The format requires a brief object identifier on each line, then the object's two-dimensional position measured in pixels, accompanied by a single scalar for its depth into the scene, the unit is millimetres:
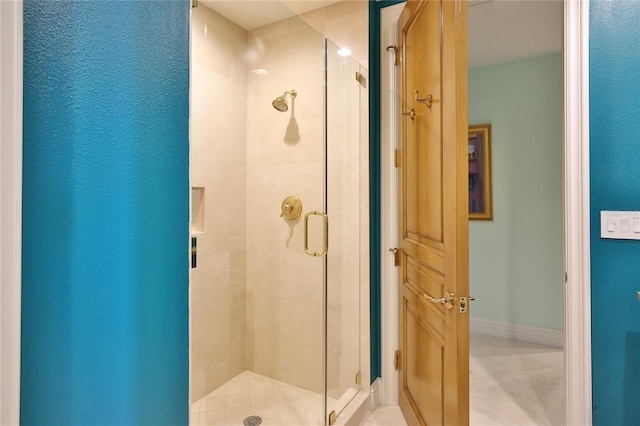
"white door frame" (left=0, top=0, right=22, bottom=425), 588
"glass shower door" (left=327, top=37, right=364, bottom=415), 1968
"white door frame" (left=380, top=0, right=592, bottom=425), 1430
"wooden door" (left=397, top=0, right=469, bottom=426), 1330
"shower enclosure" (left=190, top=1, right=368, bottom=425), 1743
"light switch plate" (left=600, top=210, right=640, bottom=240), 1360
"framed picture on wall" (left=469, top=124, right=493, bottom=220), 3238
